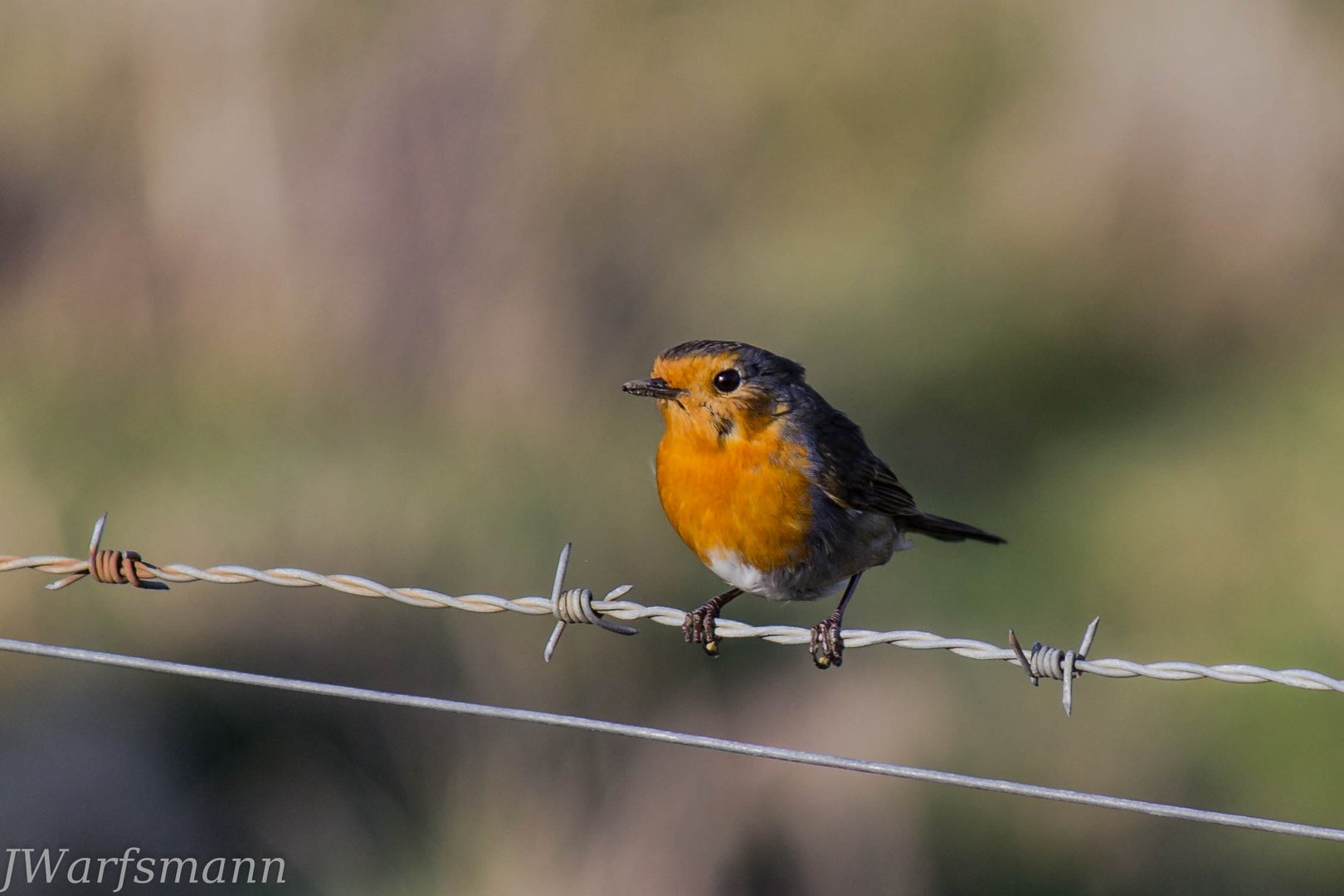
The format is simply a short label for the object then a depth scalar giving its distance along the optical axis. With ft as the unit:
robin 24.36
